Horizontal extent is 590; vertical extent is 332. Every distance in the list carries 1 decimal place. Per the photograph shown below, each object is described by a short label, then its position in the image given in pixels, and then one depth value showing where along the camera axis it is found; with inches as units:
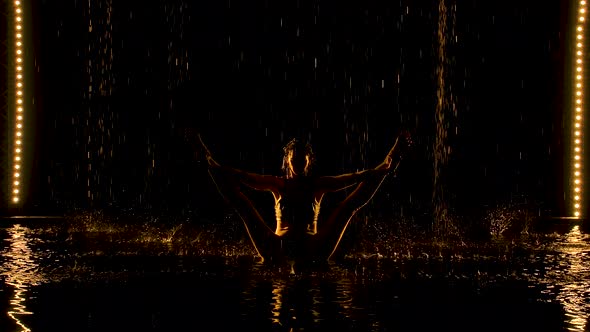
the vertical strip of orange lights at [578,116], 488.4
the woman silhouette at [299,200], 265.4
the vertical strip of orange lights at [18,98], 475.2
